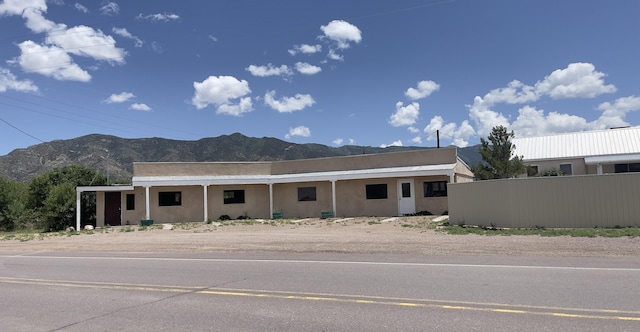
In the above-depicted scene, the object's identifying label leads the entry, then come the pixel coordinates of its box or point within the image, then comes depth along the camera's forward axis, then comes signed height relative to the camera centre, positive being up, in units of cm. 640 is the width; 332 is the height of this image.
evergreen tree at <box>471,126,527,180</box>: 2689 +200
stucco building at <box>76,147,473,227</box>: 2683 +73
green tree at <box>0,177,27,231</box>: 4075 +0
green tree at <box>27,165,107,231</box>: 3083 -10
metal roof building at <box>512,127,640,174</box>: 3050 +287
